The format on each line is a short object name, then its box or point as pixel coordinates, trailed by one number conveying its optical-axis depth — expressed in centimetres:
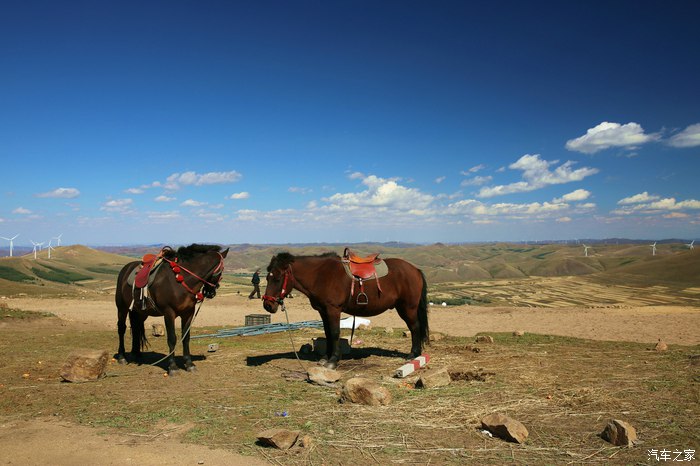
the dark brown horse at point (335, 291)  1029
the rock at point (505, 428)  551
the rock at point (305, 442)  554
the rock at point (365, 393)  715
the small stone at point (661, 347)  1138
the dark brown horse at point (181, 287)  975
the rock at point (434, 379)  814
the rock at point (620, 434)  528
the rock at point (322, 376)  861
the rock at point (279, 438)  541
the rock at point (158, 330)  1620
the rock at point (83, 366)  852
